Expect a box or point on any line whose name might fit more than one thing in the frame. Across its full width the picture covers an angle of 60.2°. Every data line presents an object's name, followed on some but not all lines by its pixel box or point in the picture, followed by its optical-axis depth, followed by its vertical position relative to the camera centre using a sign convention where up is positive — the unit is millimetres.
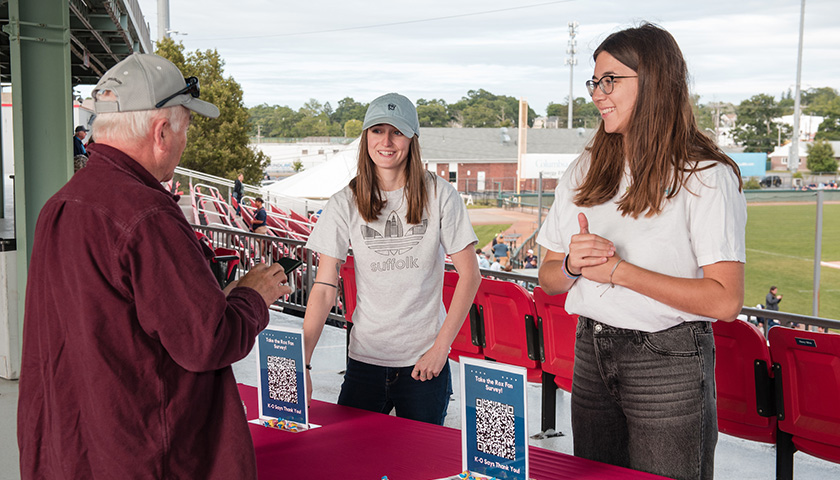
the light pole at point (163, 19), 32188 +6517
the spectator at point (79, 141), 9924 +329
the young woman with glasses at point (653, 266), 1668 -219
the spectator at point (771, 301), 15019 -2656
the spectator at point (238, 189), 22009 -680
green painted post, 5410 +413
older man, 1295 -295
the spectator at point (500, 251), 23406 -2598
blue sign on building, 52000 +812
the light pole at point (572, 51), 60669 +10165
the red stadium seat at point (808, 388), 3211 -967
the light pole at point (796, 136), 45388 +3012
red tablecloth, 1762 -736
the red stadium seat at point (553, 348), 4246 -1053
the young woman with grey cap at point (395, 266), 2295 -311
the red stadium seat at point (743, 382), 3424 -1011
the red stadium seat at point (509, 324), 4535 -994
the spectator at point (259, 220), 15359 -1140
